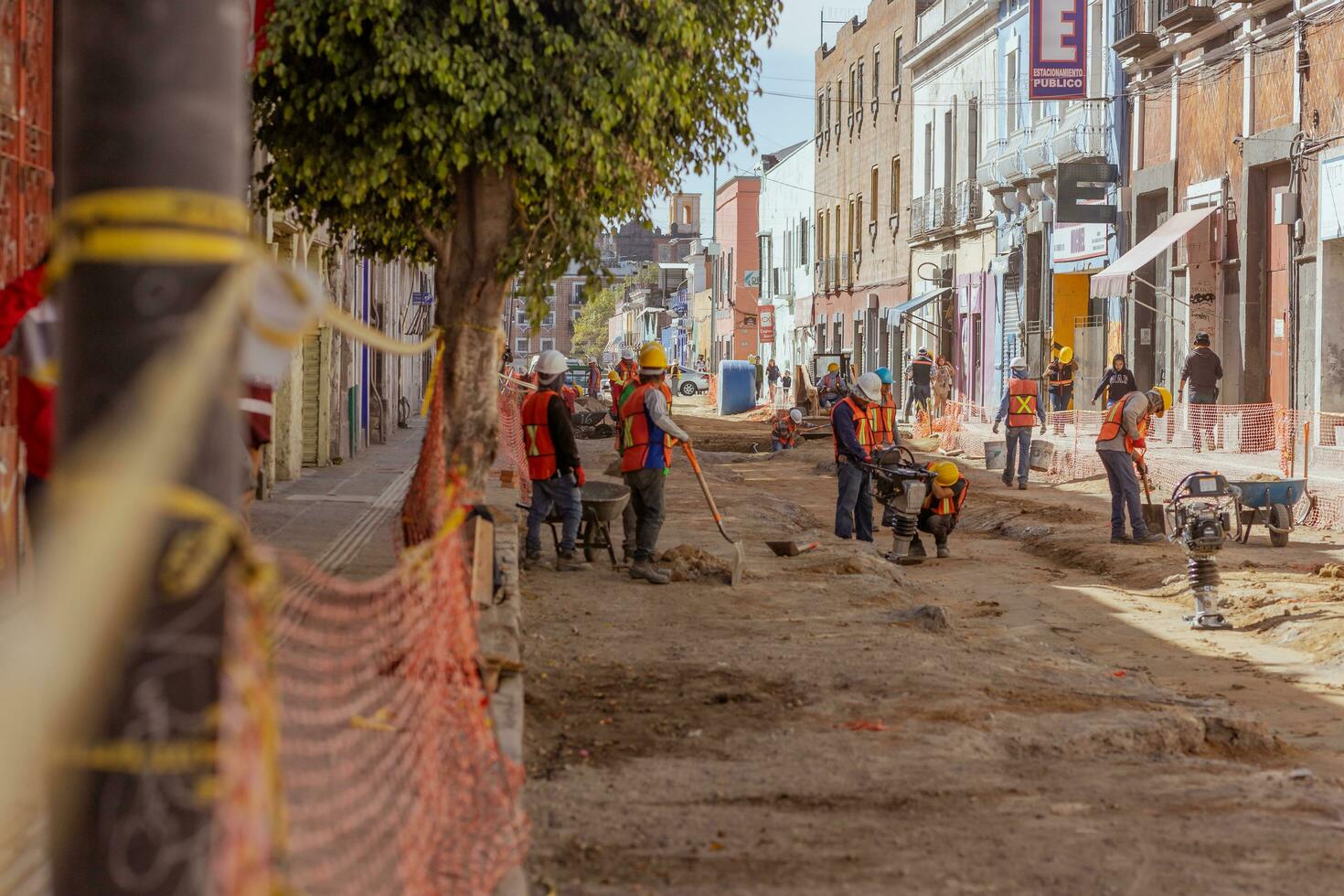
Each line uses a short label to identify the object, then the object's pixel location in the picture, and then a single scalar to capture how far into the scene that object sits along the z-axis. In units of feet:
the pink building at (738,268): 250.37
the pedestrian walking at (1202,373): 81.10
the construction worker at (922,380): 126.93
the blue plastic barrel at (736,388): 172.76
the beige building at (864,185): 158.81
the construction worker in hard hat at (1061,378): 97.09
